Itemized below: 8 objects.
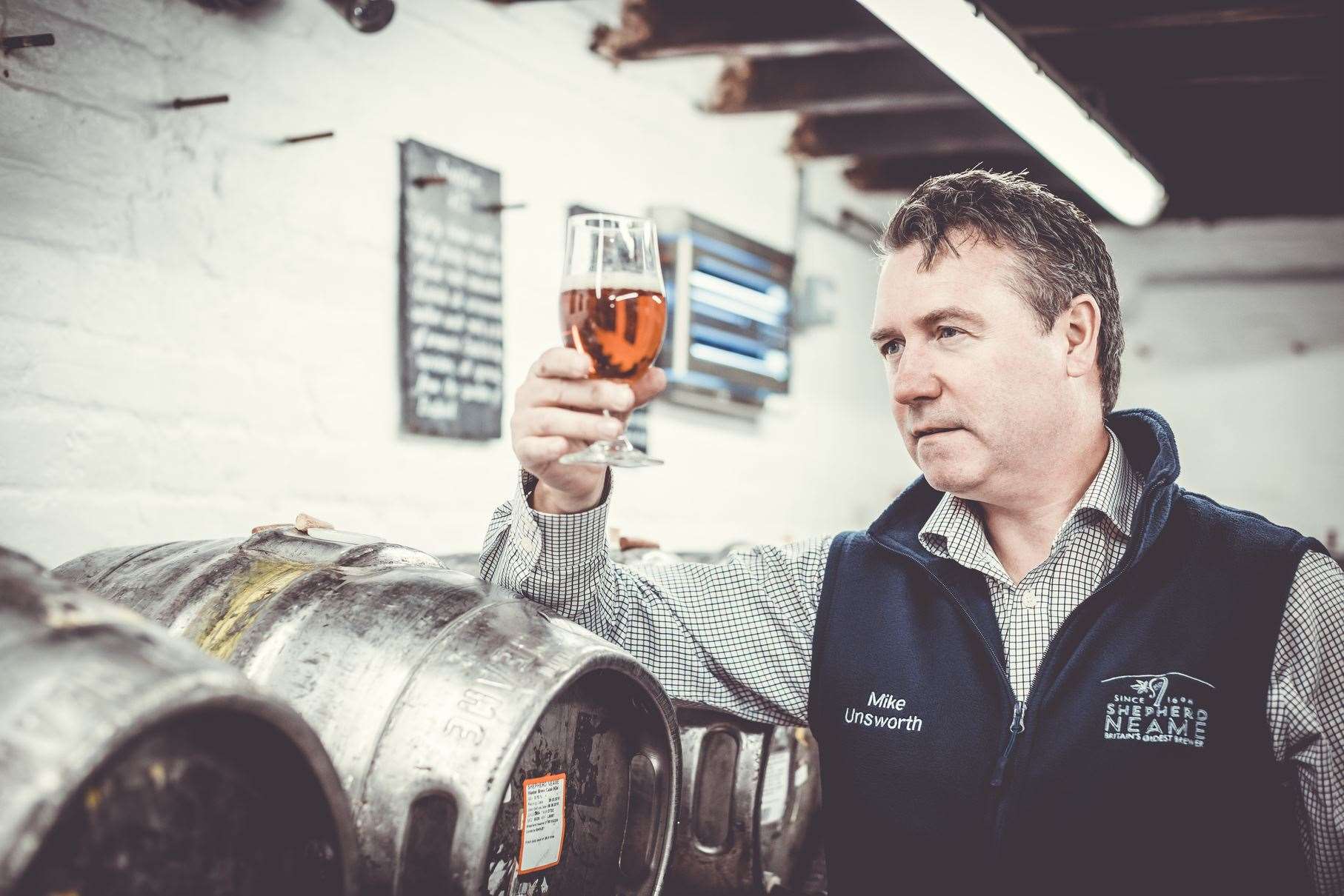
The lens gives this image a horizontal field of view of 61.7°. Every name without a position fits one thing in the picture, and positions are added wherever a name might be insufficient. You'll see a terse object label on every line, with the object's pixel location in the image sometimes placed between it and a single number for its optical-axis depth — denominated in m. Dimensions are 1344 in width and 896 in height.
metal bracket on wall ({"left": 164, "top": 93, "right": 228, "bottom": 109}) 2.34
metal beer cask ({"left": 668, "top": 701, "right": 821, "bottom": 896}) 2.13
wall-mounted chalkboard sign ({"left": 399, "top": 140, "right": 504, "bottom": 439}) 2.94
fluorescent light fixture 2.66
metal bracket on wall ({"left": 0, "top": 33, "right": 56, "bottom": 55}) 2.01
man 1.61
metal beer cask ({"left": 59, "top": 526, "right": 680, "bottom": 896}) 1.20
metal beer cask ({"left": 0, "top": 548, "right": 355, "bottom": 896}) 0.79
